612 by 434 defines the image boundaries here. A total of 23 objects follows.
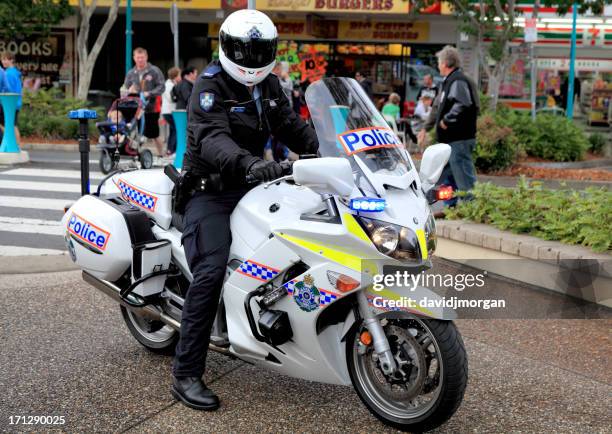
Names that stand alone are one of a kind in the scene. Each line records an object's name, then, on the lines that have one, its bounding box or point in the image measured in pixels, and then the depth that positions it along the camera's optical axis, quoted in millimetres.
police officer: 4180
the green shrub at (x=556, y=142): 17656
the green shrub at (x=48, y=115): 19375
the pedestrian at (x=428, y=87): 20625
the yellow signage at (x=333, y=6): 25266
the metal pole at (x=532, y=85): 19469
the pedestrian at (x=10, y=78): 15067
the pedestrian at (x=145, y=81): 15141
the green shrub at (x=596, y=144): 20172
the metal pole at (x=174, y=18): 18077
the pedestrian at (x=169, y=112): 17016
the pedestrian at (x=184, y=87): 15922
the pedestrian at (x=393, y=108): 20516
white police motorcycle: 3699
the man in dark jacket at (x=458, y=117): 9641
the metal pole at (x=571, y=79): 24309
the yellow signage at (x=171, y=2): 25828
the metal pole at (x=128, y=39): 22406
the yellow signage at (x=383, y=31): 27922
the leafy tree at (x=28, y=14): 24625
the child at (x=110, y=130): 14023
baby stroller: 13930
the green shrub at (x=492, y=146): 15375
